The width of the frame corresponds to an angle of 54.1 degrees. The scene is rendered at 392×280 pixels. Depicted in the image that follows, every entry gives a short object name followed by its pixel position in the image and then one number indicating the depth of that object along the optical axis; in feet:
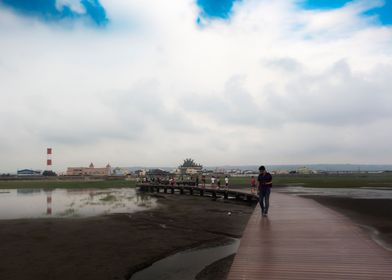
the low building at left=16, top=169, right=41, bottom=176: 414.92
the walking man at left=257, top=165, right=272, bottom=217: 42.37
